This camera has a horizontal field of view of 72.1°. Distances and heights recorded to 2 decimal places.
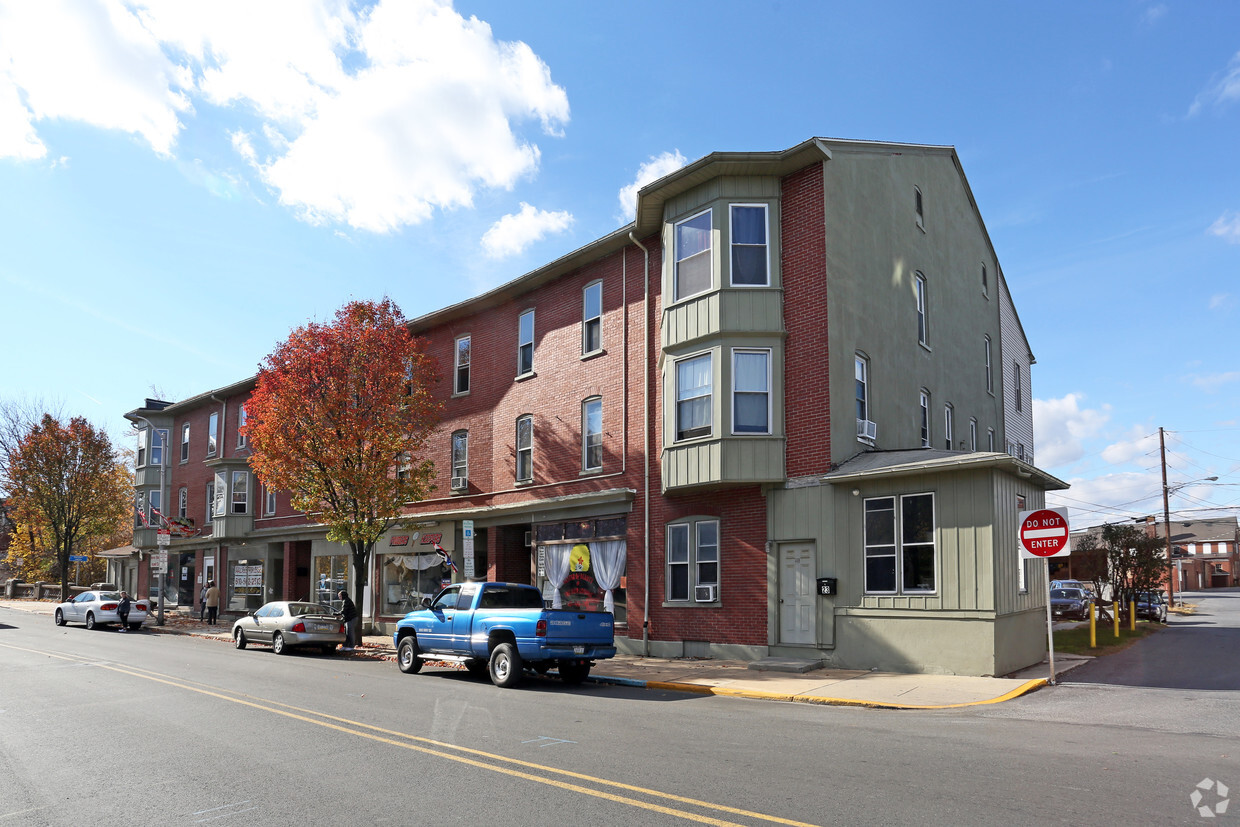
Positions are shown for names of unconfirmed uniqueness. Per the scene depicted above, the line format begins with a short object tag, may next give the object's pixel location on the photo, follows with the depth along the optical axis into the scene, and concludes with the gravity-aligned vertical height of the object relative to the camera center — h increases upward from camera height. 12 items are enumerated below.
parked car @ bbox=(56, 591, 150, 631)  31.91 -3.55
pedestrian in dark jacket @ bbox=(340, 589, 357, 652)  23.69 -2.94
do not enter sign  13.56 -0.23
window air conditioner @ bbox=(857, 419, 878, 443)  18.98 +1.97
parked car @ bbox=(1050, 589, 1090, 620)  33.78 -3.37
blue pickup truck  15.20 -2.19
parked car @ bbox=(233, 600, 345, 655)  22.73 -2.97
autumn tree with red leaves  24.16 +2.70
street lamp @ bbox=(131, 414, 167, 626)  33.53 +0.83
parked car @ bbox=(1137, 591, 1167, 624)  32.47 -3.34
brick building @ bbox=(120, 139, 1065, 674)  16.28 +2.23
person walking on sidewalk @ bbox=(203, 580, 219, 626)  34.03 -3.35
